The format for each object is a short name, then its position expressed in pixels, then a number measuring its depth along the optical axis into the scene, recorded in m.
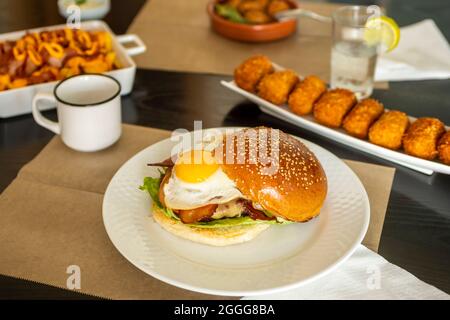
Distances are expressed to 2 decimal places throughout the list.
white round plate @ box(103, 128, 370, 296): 1.14
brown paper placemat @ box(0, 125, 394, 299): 1.19
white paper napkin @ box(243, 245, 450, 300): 1.17
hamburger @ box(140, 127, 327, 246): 1.26
